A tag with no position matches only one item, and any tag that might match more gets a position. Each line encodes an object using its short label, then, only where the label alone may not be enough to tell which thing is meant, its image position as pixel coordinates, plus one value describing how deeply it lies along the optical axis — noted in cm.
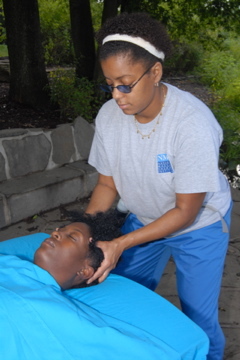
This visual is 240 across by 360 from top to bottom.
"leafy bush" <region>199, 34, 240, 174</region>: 658
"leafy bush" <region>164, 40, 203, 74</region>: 1258
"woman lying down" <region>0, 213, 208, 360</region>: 156
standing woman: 175
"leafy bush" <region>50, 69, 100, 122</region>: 561
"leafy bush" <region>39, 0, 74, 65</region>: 1014
